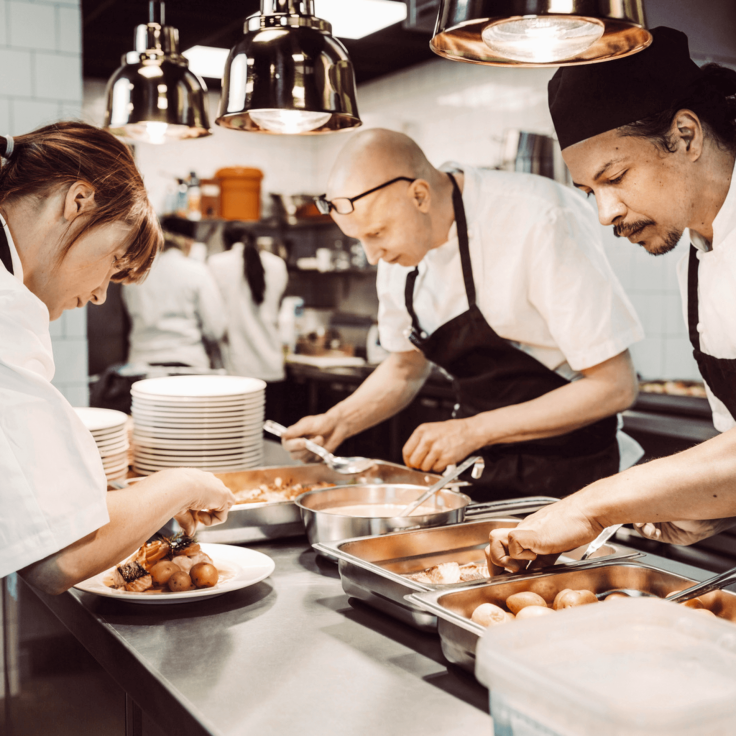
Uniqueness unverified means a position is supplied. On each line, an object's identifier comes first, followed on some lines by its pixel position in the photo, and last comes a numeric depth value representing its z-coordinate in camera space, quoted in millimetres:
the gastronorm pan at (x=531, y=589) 1063
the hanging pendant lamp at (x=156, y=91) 2342
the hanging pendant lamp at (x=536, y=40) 1184
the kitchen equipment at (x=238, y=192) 6934
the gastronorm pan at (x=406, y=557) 1220
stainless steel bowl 1534
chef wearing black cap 1522
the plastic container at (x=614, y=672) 582
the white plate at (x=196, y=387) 2293
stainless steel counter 983
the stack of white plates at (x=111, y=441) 2135
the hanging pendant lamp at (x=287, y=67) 1711
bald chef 2123
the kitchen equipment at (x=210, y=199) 6934
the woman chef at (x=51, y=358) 1181
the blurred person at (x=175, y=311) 5223
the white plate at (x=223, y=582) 1332
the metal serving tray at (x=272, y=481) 1744
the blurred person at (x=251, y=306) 5906
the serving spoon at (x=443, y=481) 1763
